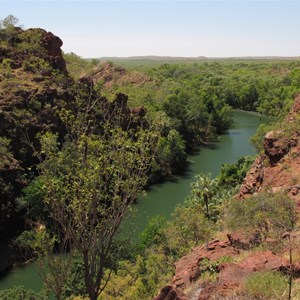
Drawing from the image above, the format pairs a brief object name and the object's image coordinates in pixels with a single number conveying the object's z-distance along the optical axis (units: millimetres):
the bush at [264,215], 15023
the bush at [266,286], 8602
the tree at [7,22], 57038
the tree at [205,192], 34869
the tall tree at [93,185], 13000
